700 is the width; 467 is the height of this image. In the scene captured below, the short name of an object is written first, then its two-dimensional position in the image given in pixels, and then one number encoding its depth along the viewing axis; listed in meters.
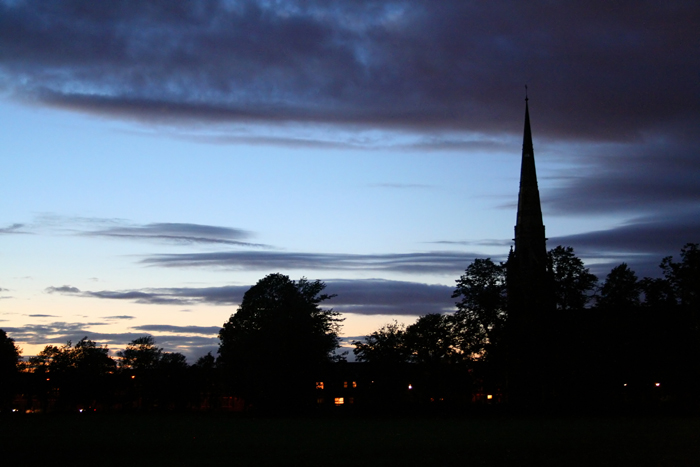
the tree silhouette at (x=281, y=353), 68.00
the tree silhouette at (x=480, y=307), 73.25
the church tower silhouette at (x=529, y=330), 66.25
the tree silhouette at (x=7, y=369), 106.81
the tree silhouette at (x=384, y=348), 82.62
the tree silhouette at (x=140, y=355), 139.50
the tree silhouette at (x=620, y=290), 68.19
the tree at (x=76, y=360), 128.62
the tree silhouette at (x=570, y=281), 68.19
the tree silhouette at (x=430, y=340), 88.31
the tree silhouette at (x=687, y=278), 64.12
